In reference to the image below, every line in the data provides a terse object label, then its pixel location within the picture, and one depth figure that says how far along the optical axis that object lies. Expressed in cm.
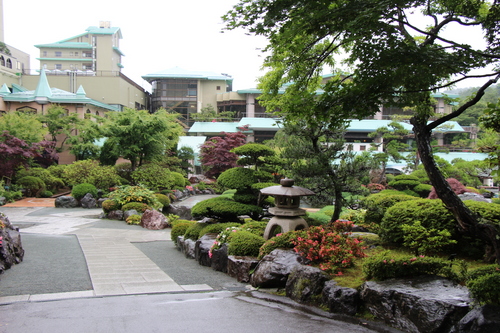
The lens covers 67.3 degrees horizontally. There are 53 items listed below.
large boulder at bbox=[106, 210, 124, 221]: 1658
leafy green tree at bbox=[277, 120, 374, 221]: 877
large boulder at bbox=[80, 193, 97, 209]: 1948
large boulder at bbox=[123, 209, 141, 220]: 1626
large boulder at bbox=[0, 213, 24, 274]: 777
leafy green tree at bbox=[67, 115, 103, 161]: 2433
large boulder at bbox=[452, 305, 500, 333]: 376
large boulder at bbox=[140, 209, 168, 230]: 1512
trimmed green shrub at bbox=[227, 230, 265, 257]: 786
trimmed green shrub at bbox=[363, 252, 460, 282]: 497
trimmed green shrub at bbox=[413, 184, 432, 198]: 2009
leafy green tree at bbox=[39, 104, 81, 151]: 2586
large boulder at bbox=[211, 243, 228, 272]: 820
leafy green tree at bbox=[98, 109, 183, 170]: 2256
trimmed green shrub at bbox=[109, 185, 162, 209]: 1761
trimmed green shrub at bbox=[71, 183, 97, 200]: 1964
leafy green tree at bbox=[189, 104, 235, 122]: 3922
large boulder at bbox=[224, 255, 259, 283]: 730
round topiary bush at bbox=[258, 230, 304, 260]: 731
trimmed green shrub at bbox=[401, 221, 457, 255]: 615
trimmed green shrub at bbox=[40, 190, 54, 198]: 2158
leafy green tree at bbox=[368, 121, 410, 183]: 2202
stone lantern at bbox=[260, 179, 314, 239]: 814
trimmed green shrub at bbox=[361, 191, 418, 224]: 958
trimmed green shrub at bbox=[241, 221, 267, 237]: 902
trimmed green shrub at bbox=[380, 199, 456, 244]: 652
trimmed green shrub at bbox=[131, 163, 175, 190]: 2161
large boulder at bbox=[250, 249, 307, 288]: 654
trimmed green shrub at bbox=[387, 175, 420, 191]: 2089
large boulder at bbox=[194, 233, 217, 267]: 880
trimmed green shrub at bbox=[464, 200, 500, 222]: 625
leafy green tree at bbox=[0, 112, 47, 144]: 2064
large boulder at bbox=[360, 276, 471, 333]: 423
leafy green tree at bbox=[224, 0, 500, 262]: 449
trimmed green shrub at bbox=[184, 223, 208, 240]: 1037
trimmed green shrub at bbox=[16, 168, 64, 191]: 2171
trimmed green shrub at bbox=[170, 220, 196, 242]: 1139
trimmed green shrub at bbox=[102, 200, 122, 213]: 1692
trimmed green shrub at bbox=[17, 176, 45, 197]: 2116
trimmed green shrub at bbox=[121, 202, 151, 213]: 1675
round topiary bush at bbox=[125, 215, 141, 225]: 1570
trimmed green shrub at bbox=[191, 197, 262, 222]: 1027
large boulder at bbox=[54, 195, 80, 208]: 1922
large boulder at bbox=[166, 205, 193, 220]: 1755
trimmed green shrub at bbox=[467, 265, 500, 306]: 396
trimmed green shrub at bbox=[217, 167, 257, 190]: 1058
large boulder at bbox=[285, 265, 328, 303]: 578
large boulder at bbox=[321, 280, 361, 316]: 516
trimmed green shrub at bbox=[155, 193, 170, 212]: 1919
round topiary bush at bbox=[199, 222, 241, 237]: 974
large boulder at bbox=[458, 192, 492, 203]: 1532
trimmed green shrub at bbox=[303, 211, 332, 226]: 933
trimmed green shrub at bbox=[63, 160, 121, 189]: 2112
